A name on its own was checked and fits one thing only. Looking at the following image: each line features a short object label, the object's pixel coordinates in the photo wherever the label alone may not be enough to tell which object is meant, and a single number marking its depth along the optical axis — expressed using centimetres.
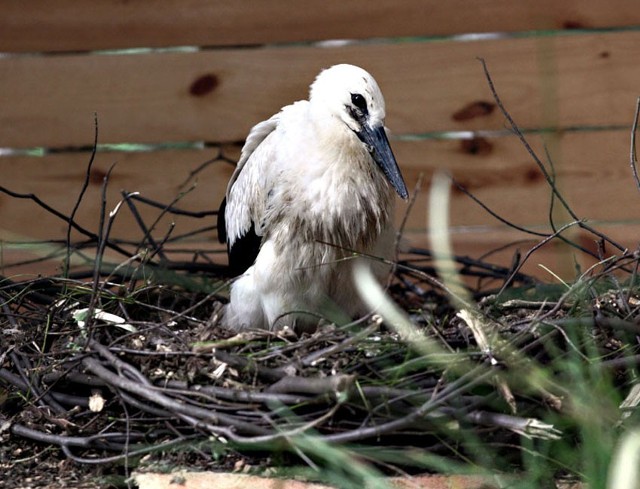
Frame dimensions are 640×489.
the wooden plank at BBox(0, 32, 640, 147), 579
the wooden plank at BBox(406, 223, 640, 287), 572
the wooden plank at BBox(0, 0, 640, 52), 581
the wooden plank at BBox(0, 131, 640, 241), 577
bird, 468
